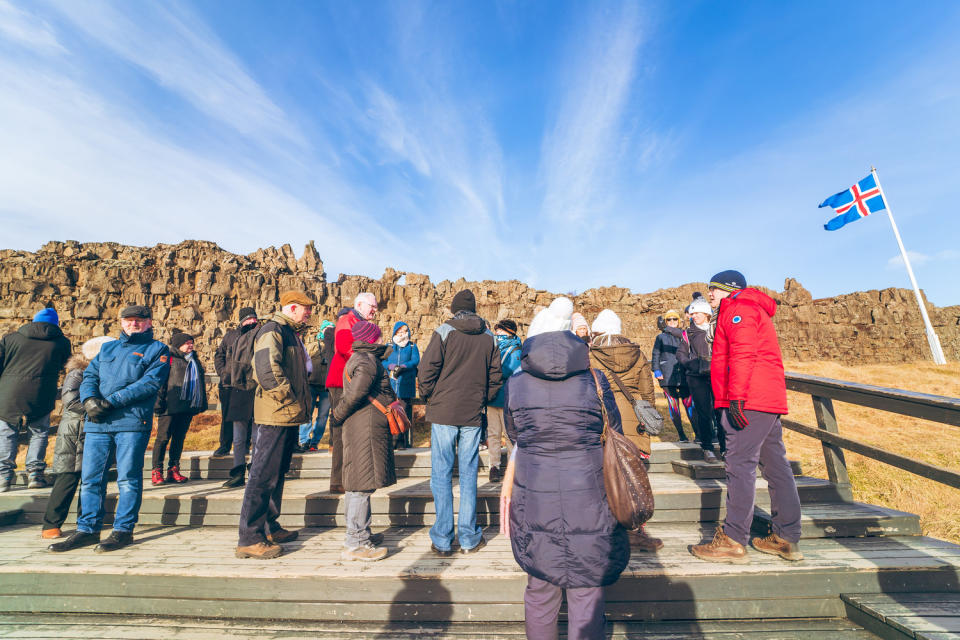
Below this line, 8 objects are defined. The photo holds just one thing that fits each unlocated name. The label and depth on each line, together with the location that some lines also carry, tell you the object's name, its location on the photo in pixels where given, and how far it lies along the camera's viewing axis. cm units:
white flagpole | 1636
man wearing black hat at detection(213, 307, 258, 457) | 491
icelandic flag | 1536
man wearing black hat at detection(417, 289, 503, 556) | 330
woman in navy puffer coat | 188
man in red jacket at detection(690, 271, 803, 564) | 296
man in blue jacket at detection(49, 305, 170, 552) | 364
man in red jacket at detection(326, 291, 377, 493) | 414
